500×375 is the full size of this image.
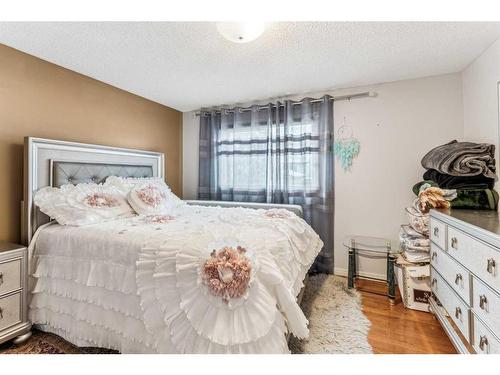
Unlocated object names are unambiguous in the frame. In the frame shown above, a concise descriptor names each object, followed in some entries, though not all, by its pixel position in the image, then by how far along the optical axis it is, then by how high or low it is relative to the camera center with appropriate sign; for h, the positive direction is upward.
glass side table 2.08 -0.60
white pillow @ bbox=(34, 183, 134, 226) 1.72 -0.12
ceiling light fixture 1.34 +0.92
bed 1.06 -0.49
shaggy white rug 1.50 -1.00
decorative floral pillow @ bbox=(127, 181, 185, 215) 2.10 -0.10
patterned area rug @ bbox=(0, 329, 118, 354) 1.48 -1.02
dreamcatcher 2.62 +0.46
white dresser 1.05 -0.48
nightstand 1.47 -0.67
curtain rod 2.52 +1.01
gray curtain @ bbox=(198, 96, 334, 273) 2.71 +0.38
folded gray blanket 1.69 +0.20
